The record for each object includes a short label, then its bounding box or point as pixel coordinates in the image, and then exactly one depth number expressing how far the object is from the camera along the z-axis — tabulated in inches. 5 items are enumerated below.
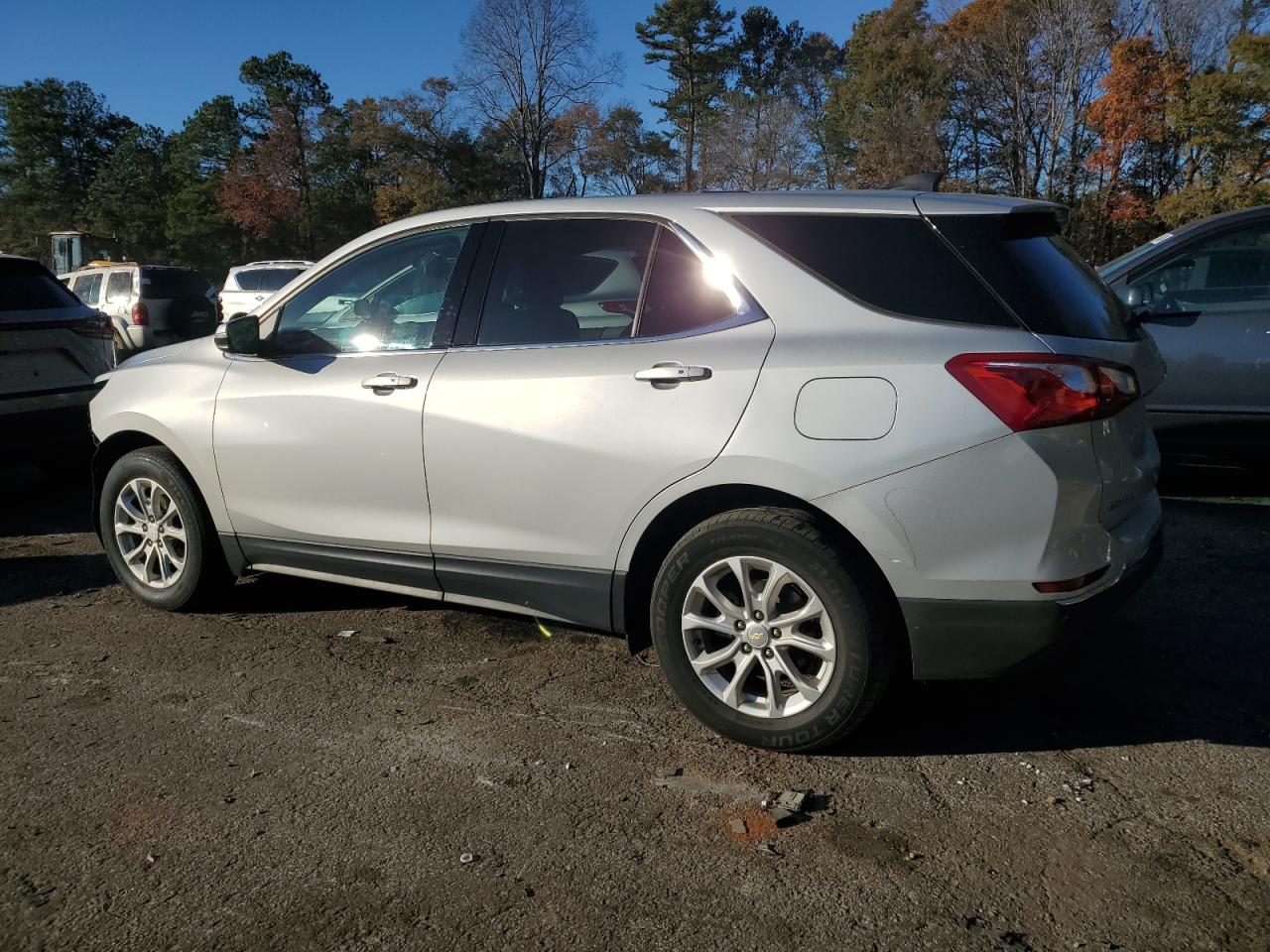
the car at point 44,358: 255.9
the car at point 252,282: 759.1
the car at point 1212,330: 237.9
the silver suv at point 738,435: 113.0
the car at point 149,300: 717.9
